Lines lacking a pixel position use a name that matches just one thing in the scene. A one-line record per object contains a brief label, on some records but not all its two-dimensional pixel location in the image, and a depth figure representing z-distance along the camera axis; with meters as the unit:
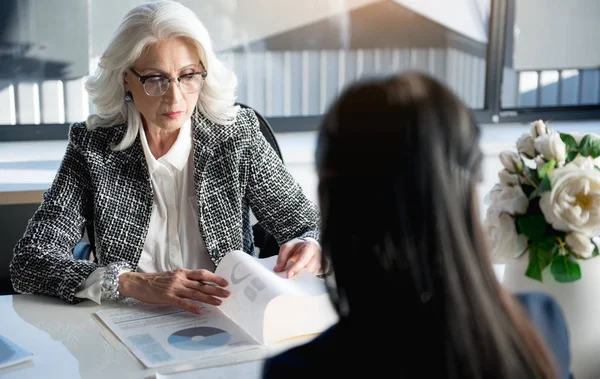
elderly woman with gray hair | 1.82
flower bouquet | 1.18
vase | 1.19
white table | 1.22
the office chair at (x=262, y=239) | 1.95
